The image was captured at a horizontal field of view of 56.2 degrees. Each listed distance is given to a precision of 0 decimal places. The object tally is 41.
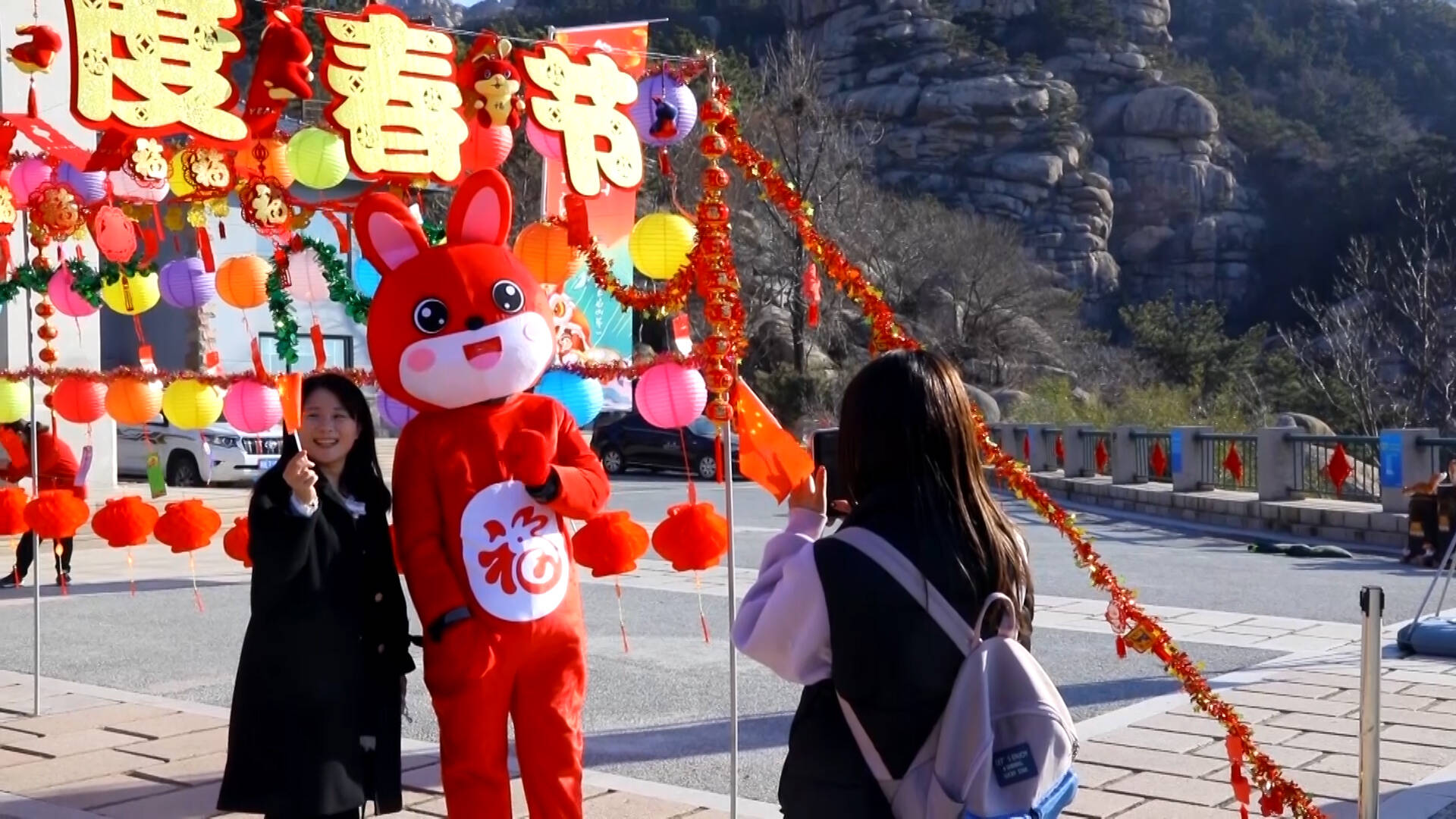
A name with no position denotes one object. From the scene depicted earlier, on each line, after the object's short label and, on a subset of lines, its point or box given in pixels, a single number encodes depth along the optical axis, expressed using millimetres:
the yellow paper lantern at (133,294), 6215
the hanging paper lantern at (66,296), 6051
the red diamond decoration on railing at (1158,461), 19500
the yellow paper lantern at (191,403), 5941
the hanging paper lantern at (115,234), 5688
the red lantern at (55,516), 5527
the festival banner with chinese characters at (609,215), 5531
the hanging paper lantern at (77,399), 6039
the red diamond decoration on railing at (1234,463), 17547
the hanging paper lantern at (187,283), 6152
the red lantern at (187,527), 5188
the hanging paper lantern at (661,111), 5344
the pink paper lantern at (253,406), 5676
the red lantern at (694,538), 4531
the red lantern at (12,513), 5559
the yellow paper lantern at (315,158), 5316
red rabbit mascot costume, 3848
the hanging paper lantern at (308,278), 5629
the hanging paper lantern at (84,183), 5723
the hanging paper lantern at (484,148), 5348
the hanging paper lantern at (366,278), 5441
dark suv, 23719
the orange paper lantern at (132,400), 5980
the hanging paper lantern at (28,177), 5859
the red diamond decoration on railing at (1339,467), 15820
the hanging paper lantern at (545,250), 5422
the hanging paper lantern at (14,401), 6383
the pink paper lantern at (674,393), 5059
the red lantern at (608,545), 4438
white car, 19297
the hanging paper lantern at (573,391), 5105
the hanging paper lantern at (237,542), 4996
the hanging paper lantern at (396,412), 4863
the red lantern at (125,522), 5285
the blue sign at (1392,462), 14430
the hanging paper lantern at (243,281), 5926
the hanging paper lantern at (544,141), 5057
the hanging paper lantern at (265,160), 5289
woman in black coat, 3629
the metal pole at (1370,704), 4219
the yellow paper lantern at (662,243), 5324
